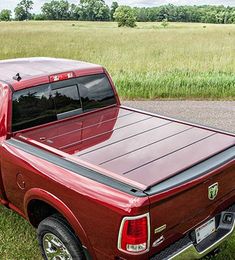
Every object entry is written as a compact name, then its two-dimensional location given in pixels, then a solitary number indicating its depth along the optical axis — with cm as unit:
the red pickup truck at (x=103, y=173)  263
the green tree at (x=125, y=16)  8564
